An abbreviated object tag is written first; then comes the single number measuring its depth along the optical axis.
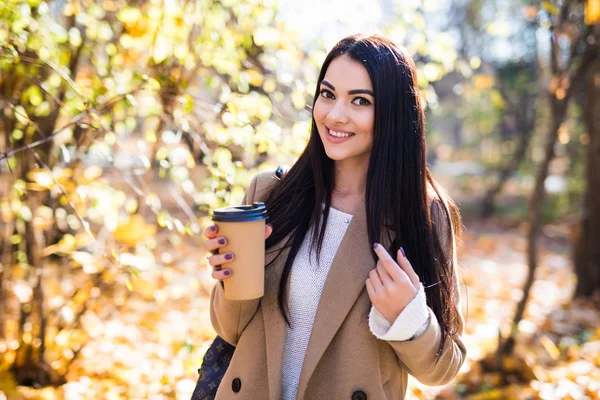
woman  1.58
